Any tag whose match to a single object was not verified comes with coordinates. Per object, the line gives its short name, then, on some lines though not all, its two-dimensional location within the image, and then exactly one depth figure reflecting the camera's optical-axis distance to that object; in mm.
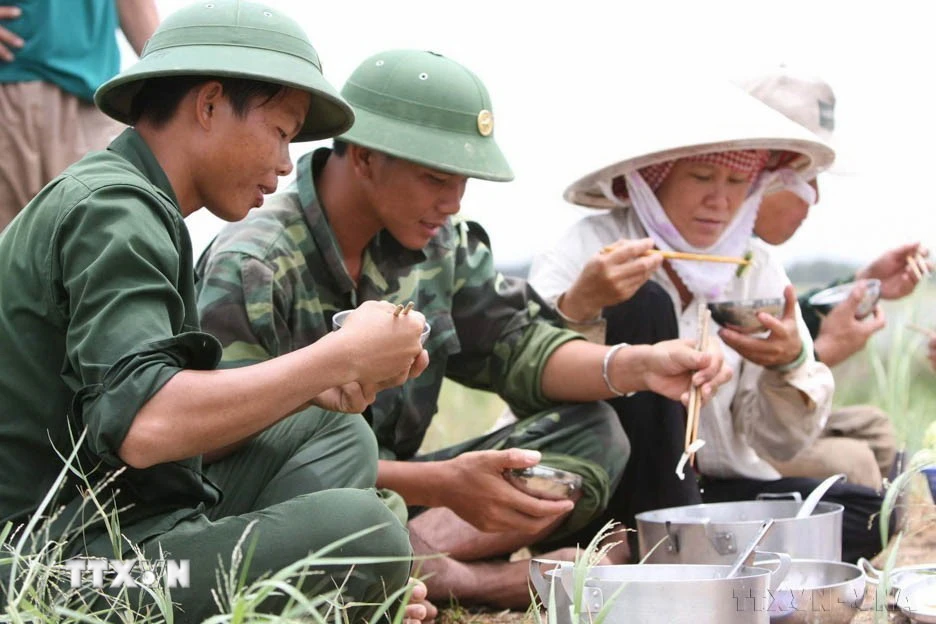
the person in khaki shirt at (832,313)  4527
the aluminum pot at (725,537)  3096
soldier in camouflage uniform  3410
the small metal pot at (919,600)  2768
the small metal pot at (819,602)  2783
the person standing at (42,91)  3814
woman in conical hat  4008
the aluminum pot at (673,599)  2332
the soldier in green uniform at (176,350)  2271
